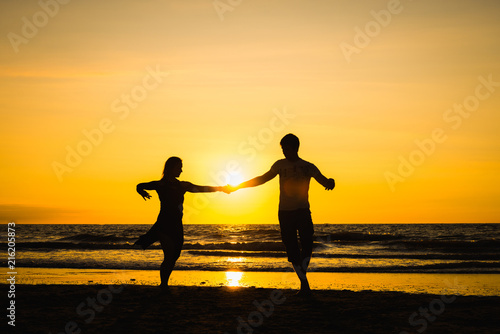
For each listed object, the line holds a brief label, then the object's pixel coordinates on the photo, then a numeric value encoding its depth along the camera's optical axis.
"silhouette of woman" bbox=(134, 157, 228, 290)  7.89
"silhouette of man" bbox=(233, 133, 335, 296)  7.39
